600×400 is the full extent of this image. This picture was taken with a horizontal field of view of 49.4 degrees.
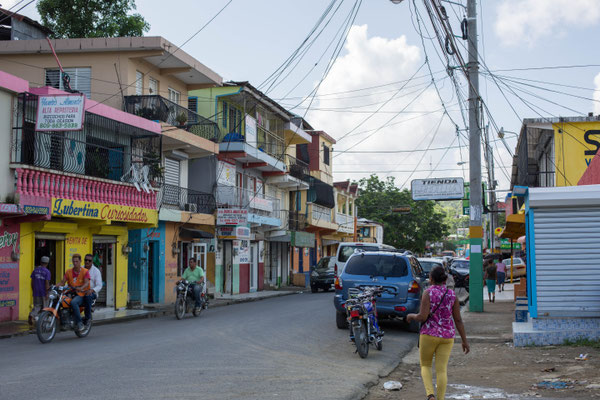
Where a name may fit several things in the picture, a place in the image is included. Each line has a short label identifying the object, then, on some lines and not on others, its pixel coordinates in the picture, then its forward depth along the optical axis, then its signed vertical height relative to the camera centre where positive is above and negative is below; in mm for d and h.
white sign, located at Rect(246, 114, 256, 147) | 32469 +5587
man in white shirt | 14086 -857
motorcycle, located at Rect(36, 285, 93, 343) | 12986 -1549
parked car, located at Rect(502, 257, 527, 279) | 43688 -1716
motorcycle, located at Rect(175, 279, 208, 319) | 18750 -1762
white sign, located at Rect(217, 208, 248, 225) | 29312 +1108
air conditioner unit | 28005 +1445
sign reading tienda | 28859 +2384
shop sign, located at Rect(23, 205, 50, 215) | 17219 +796
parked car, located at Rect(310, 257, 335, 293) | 34812 -1912
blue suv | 14336 -875
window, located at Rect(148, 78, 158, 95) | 26141 +6241
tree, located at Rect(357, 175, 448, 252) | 70688 +2835
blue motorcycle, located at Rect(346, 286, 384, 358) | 10859 -1333
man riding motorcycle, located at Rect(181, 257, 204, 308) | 19328 -1115
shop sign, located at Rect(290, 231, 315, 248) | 40375 +141
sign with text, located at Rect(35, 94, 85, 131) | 17453 +3413
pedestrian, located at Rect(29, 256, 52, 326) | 17172 -1198
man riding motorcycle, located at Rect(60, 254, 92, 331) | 13695 -898
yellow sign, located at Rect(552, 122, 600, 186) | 23031 +3399
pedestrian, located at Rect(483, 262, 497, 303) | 24188 -1337
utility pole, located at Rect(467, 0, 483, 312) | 19672 +2055
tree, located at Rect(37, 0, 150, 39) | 35125 +12077
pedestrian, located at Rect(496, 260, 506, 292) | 31031 -1454
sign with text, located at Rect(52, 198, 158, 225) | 18562 +895
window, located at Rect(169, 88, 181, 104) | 28094 +6313
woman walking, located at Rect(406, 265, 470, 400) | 7016 -929
